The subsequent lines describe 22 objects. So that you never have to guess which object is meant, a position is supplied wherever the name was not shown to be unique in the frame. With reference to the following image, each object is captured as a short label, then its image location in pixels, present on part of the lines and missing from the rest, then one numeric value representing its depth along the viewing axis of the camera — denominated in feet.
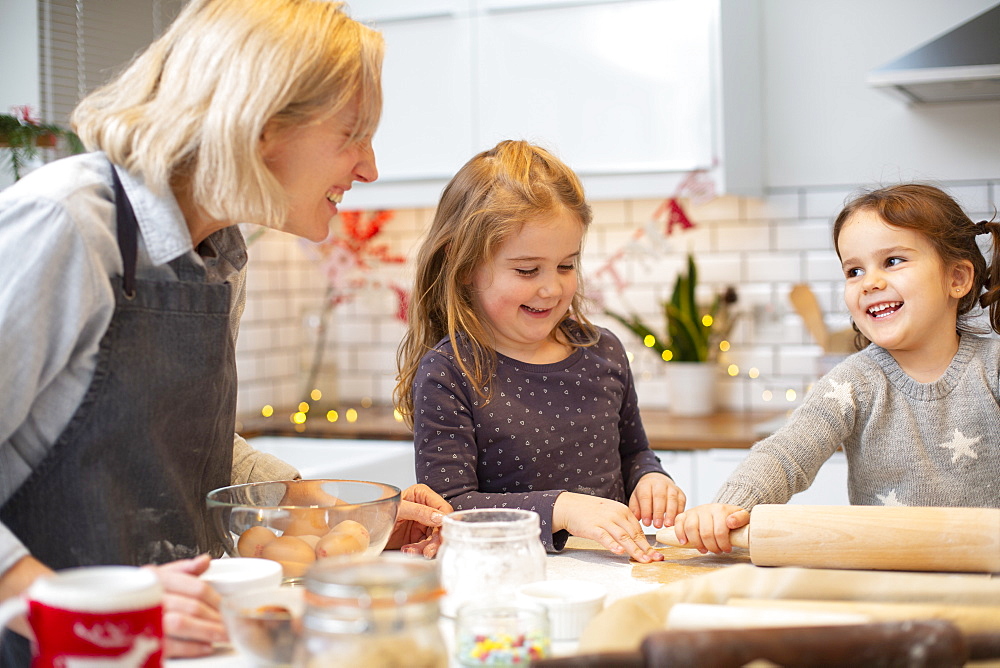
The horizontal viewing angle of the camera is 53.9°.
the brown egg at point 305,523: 3.06
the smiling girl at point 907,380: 4.49
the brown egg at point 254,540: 3.09
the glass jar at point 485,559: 2.93
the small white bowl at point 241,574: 2.76
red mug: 2.13
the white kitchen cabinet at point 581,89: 8.57
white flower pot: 9.25
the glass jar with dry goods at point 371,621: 2.10
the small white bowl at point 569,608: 2.77
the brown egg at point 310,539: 3.09
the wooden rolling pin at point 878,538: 3.23
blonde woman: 2.98
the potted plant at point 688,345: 9.19
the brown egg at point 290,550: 3.09
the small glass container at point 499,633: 2.40
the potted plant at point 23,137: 7.45
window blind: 8.11
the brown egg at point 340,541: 3.09
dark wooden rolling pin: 2.14
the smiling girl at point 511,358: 4.67
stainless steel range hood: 7.34
